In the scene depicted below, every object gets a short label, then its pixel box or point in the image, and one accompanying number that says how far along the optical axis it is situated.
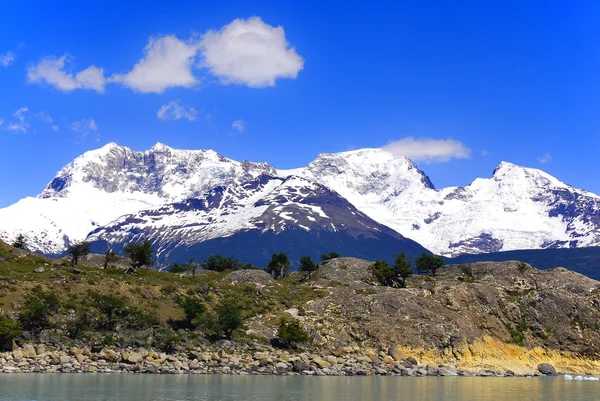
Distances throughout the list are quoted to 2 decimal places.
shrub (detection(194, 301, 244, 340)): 102.12
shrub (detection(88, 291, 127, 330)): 98.75
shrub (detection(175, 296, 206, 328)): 105.00
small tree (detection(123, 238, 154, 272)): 146.12
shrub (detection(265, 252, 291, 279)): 180.09
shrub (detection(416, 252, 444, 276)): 164.62
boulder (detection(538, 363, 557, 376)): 112.06
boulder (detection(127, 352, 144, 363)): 88.50
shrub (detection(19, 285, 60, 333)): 92.19
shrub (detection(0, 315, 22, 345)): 86.50
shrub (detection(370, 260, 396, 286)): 141.75
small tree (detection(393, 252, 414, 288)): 140.38
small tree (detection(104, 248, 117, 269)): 153.56
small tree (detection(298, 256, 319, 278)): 166.62
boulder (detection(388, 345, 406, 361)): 105.19
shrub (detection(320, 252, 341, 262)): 197.07
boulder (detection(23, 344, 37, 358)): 86.75
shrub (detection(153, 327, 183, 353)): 95.88
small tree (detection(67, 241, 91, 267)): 145.85
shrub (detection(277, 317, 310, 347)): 103.26
